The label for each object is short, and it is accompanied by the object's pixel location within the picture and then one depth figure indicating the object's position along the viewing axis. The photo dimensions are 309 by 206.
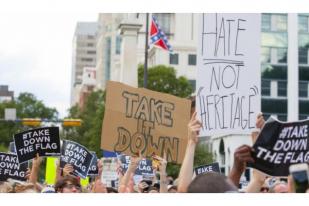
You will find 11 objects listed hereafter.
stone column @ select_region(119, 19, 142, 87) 28.41
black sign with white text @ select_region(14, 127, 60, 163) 8.93
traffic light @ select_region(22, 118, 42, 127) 28.15
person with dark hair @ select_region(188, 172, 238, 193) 4.00
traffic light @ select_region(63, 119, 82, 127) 26.78
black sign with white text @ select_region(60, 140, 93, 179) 9.51
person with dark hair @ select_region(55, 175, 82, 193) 7.34
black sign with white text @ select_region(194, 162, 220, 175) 10.18
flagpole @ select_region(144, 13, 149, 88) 23.97
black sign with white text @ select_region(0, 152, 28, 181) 9.71
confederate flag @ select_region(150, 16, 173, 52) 30.98
